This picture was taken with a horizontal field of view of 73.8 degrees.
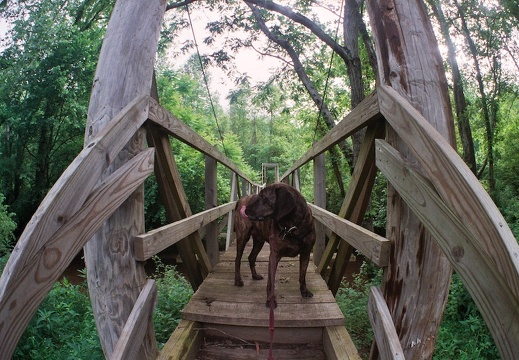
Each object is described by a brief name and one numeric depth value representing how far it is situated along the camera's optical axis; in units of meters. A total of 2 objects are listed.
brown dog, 2.46
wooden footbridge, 0.93
